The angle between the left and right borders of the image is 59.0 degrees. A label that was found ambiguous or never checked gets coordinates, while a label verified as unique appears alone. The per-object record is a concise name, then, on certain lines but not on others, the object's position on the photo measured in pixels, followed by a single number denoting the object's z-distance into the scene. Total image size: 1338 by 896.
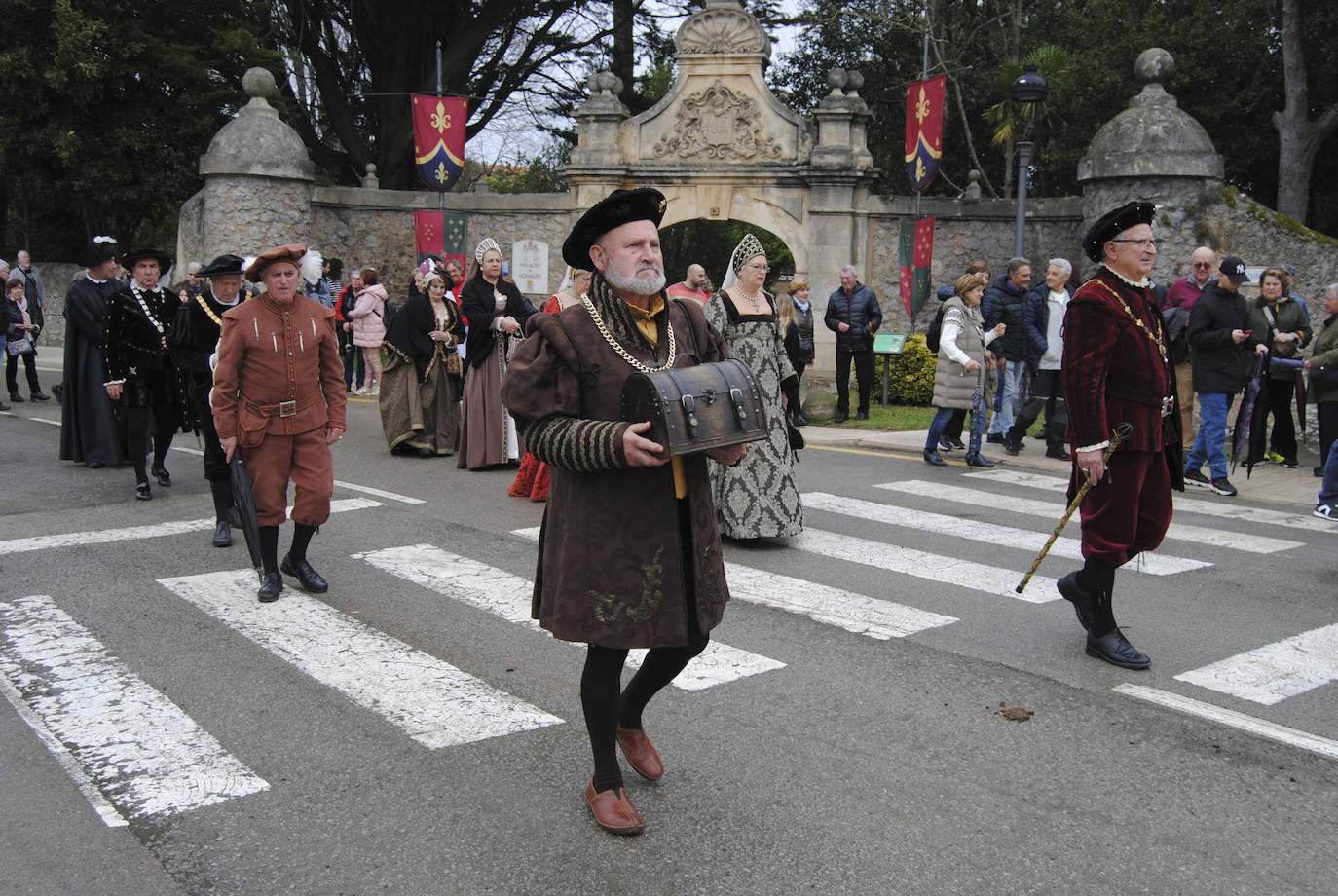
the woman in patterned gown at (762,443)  7.49
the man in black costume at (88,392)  10.48
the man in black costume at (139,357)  9.11
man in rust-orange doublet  6.25
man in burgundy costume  5.04
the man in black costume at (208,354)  7.47
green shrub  15.82
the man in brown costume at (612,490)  3.52
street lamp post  14.16
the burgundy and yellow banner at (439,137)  19.05
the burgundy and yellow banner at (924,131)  17.60
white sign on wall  20.38
